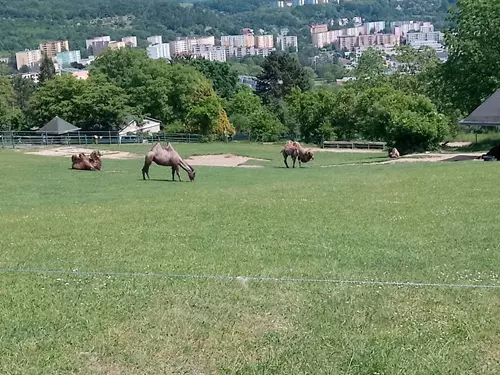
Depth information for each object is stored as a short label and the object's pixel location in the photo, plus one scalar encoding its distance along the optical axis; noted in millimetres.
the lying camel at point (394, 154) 41300
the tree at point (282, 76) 106500
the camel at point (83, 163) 34094
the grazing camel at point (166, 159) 29094
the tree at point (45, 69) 109462
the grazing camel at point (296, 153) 36656
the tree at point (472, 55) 46875
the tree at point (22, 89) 108094
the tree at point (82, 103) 68500
